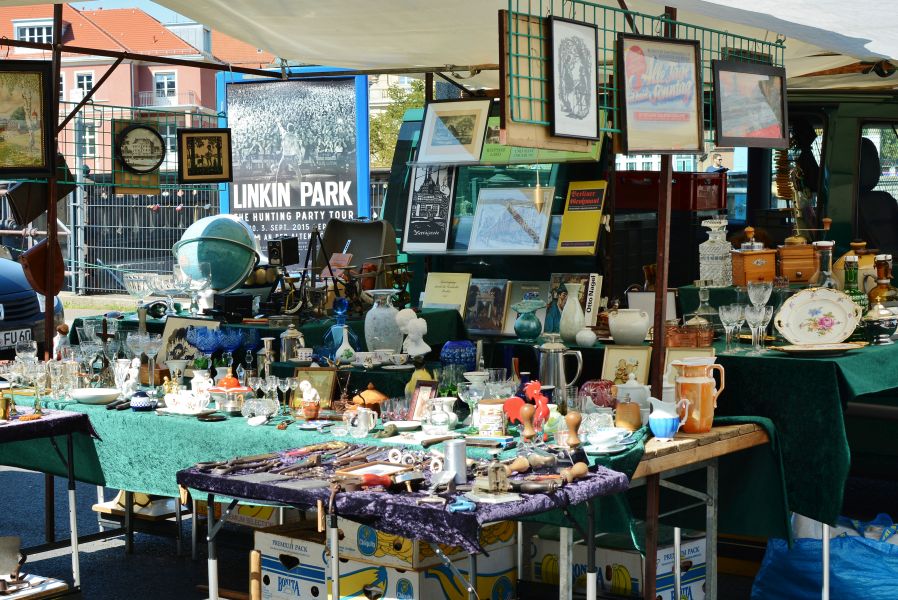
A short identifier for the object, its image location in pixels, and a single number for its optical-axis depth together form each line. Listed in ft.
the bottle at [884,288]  18.58
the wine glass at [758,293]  17.39
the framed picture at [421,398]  15.99
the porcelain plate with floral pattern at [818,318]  16.74
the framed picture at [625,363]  16.79
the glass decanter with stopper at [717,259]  19.44
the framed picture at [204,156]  27.96
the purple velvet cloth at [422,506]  11.21
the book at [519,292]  25.08
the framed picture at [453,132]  26.11
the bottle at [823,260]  18.88
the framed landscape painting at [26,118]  20.06
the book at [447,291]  25.57
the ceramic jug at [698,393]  15.14
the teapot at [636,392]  15.26
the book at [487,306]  25.25
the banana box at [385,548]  15.17
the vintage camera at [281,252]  23.88
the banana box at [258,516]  19.26
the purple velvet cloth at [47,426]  16.33
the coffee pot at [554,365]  16.38
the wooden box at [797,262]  19.25
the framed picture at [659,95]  14.07
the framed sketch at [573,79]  13.20
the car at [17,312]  33.04
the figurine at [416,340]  18.51
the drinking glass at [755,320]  16.93
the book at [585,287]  22.67
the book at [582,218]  24.29
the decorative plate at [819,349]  16.26
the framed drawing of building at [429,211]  26.86
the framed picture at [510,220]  25.11
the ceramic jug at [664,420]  14.51
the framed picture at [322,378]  17.56
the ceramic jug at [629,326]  17.26
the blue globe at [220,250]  23.03
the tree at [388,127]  81.35
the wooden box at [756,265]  18.97
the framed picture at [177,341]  20.33
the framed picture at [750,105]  15.49
